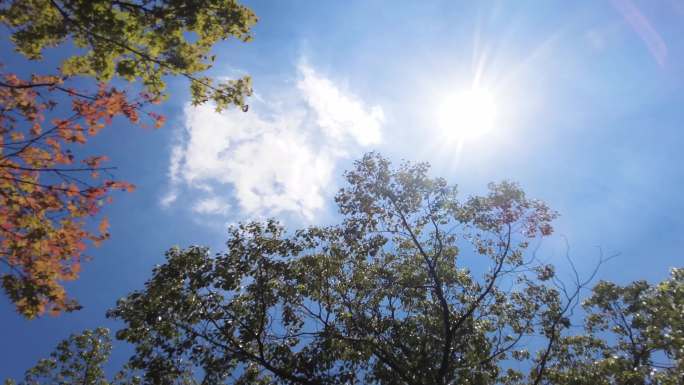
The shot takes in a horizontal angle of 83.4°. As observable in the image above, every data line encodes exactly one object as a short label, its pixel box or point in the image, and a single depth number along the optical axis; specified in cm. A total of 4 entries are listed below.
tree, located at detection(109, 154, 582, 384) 1156
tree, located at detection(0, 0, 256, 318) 647
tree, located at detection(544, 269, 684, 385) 1156
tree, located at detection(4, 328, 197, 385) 1950
